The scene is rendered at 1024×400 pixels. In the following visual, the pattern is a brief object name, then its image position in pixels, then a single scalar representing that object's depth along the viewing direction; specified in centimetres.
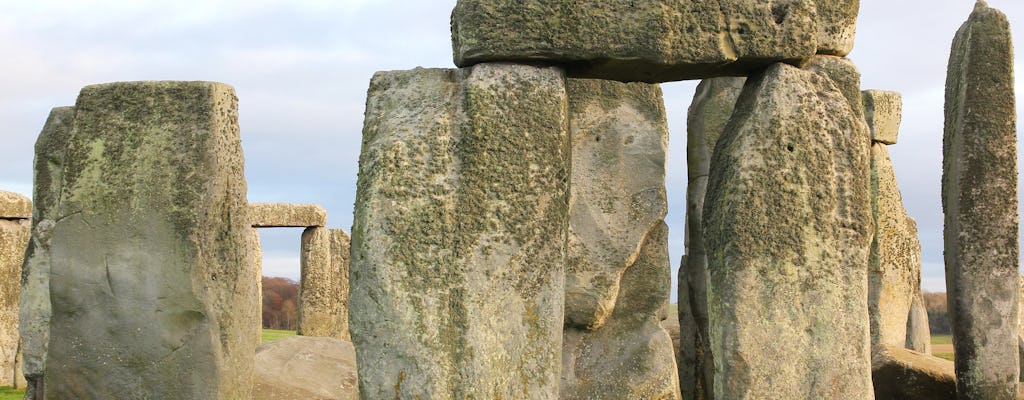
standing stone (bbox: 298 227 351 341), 1552
